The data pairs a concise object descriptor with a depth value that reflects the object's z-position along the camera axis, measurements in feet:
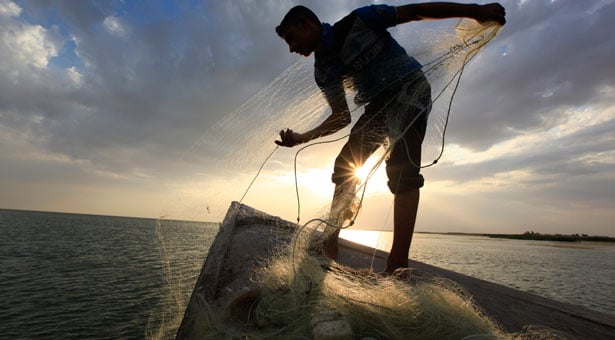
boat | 5.35
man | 7.66
